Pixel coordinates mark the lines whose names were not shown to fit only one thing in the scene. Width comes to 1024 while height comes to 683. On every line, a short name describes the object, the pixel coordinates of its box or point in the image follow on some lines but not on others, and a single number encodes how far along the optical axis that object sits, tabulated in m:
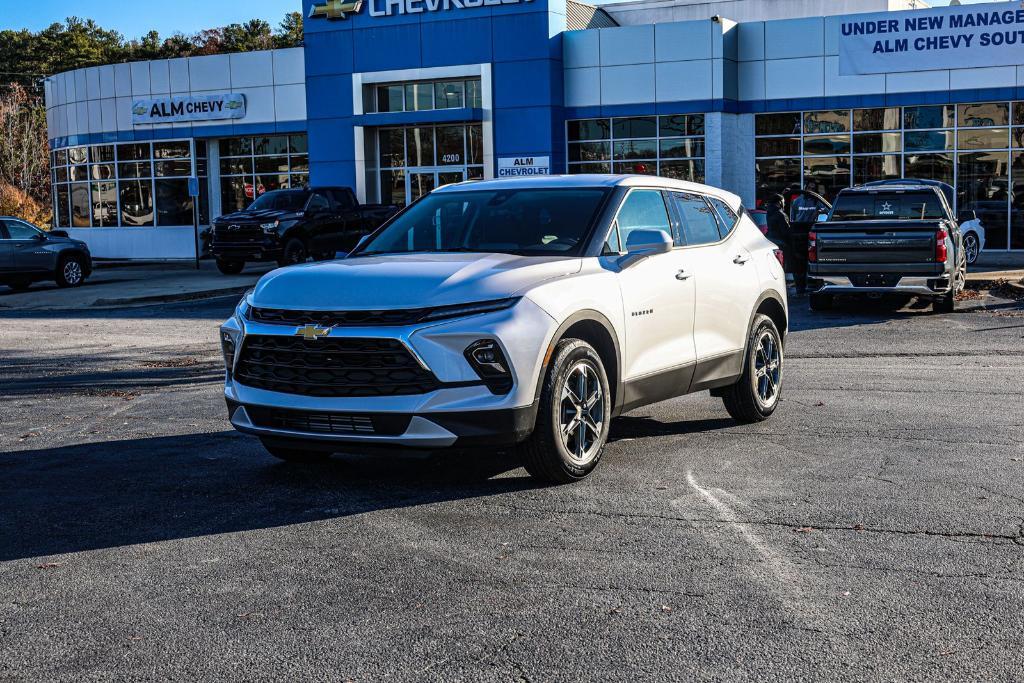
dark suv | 25.77
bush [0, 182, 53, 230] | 57.38
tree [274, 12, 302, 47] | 87.25
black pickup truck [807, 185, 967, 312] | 17.03
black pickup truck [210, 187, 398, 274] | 28.09
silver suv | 6.41
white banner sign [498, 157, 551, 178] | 34.78
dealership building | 31.95
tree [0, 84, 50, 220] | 69.75
